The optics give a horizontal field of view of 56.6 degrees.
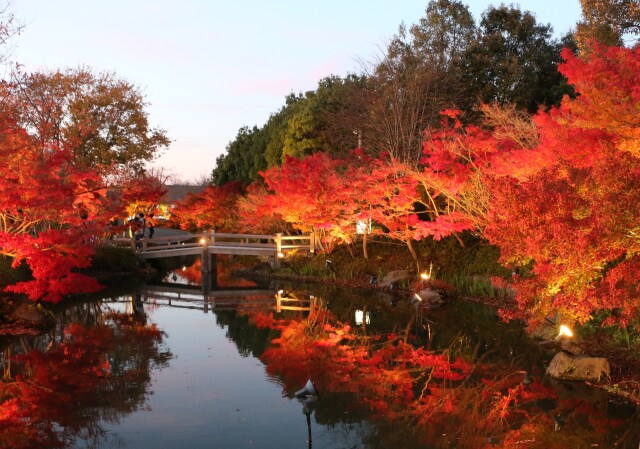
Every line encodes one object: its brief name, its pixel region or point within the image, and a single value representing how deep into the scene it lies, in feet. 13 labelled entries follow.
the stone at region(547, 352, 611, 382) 32.85
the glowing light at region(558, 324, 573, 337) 36.45
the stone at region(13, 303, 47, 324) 48.47
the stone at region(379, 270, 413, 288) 67.41
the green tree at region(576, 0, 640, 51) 69.62
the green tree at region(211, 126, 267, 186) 132.36
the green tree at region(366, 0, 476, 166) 83.46
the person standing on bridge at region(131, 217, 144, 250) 84.51
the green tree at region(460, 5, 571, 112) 88.99
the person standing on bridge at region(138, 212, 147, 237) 89.69
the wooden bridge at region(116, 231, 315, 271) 84.12
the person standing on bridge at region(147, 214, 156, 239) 103.26
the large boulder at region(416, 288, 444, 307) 58.29
